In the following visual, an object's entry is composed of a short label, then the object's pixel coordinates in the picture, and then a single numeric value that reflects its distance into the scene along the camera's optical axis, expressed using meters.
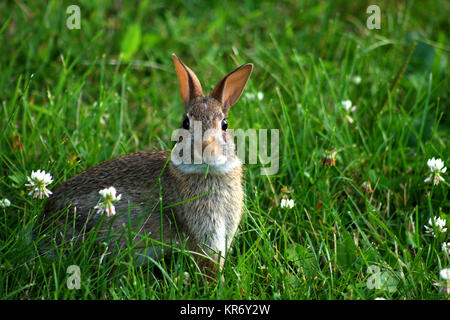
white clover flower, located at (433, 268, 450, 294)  3.13
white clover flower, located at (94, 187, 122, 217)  3.17
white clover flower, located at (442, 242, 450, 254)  3.42
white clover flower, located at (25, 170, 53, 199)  3.50
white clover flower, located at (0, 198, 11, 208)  3.61
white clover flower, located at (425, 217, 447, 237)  3.62
